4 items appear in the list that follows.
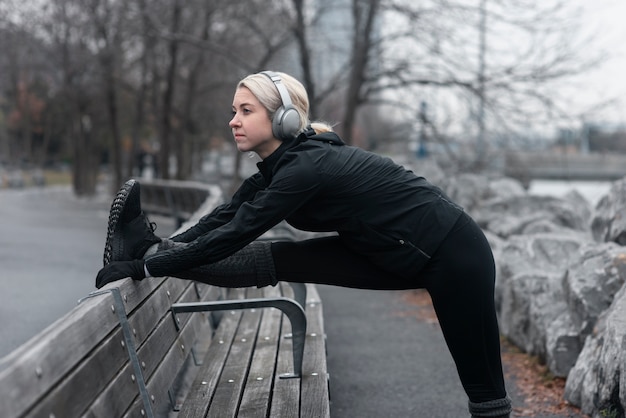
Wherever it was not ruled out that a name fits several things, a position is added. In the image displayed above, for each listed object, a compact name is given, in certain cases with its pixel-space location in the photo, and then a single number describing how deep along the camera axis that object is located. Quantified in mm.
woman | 3797
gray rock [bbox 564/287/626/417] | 4785
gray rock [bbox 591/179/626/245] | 7832
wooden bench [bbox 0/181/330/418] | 2621
